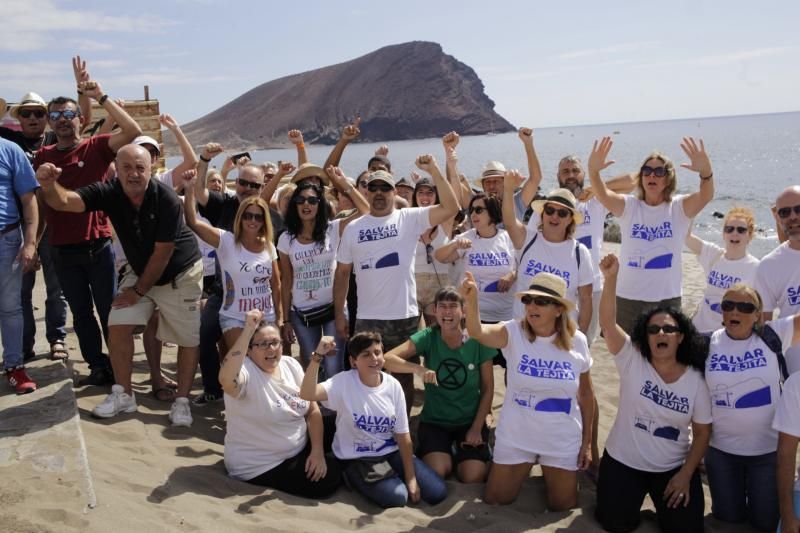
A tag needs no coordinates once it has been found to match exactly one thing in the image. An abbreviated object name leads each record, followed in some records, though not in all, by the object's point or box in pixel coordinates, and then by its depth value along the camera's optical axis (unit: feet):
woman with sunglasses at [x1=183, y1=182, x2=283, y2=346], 18.20
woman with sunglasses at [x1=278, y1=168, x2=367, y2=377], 19.08
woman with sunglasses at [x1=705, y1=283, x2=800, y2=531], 14.48
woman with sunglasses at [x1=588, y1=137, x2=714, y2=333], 18.42
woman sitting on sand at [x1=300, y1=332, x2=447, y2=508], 15.40
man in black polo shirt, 16.74
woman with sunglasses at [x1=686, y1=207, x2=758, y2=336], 19.65
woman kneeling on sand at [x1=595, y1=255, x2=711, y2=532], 14.51
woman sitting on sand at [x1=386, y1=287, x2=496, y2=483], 16.72
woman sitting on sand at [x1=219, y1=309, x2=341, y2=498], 15.17
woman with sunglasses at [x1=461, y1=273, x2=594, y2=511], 15.20
